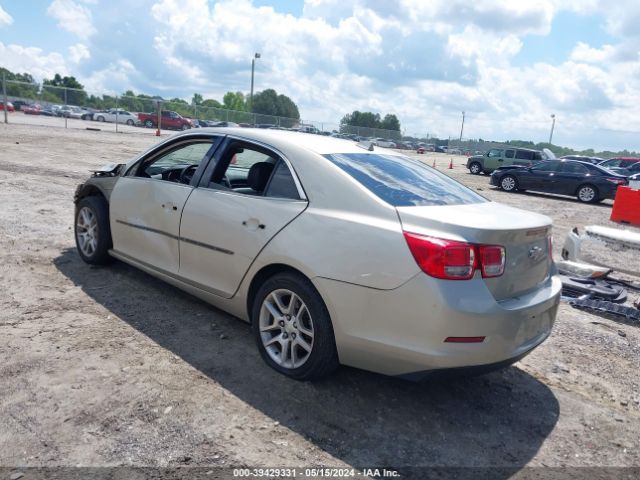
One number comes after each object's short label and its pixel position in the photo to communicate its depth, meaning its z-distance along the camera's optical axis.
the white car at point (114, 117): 41.75
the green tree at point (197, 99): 117.91
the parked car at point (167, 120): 42.53
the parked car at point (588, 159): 33.92
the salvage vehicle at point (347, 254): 2.83
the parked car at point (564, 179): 17.69
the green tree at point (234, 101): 114.64
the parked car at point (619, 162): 30.33
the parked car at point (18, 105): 35.04
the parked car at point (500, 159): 26.23
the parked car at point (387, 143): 51.98
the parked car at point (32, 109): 35.64
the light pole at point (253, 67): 44.22
